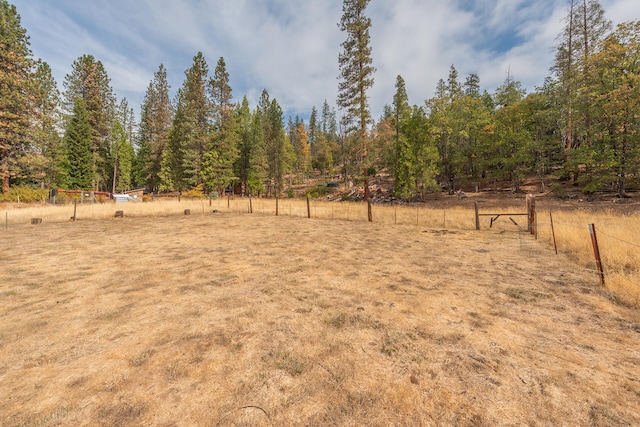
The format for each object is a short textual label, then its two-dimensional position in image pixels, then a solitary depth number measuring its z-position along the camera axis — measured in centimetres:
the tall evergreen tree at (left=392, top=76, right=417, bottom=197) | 2983
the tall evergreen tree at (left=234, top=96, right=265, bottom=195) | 4078
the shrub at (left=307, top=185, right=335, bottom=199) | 4694
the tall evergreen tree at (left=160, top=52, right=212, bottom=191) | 3516
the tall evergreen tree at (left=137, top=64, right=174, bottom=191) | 4369
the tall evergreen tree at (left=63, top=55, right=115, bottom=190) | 3888
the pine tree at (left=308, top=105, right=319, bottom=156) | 8669
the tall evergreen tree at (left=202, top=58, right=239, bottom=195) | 3588
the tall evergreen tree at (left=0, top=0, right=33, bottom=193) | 2417
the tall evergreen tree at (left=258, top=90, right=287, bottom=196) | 4384
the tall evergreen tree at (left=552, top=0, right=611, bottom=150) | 2328
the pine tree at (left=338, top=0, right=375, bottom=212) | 1927
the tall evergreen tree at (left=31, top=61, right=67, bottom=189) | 2689
